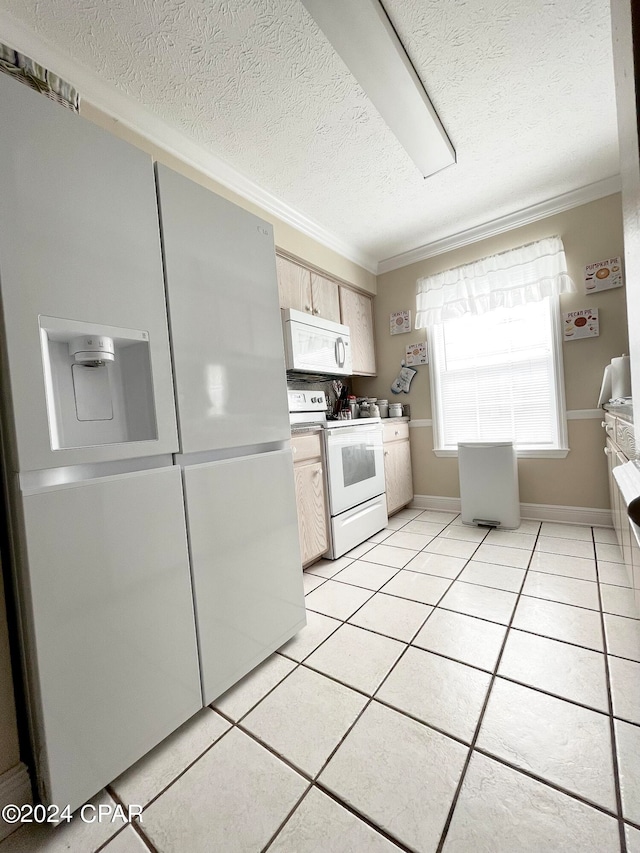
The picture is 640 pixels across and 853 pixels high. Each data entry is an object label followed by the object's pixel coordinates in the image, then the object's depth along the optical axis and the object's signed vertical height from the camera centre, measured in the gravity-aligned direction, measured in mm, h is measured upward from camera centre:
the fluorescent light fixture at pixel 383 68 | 1313 +1478
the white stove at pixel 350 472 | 2402 -441
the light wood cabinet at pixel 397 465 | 3137 -522
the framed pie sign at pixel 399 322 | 3461 +856
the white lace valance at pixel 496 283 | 2709 +990
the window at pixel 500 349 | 2785 +456
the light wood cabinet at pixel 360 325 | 3278 +836
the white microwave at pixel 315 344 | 2510 +545
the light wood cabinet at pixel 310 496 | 2164 -513
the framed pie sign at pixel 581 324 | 2611 +535
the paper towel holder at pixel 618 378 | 2119 +91
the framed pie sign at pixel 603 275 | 2523 +861
